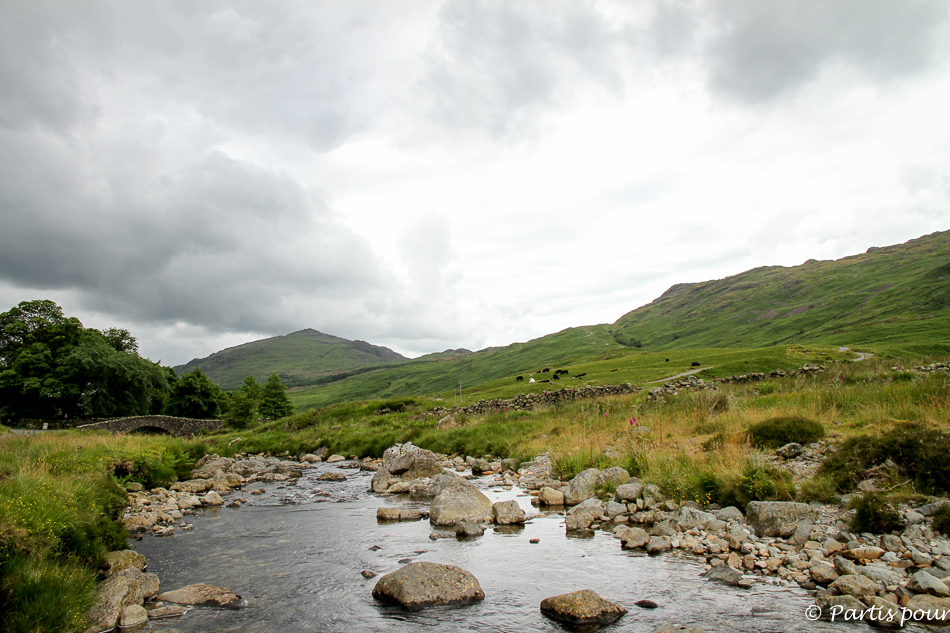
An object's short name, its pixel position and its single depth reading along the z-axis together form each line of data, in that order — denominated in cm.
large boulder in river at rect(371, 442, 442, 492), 2466
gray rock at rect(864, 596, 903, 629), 695
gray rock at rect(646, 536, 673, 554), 1088
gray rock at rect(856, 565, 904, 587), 769
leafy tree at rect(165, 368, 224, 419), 10575
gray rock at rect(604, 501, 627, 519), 1360
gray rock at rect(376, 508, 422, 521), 1620
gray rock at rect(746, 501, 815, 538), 1030
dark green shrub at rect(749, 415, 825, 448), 1443
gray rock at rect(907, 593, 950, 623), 679
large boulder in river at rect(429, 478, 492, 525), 1499
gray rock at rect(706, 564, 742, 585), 895
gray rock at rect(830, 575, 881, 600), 754
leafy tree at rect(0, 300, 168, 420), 7875
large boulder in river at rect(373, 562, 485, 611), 901
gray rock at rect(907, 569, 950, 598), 718
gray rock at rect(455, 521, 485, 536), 1342
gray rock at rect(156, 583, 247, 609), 949
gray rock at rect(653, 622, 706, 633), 688
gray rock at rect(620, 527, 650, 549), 1131
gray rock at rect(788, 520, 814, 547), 979
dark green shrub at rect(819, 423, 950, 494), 994
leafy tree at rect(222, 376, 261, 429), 8750
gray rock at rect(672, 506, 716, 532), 1148
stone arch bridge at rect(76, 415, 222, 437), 6915
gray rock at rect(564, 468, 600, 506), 1593
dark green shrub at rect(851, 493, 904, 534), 923
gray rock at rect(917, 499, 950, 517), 907
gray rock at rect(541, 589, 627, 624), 786
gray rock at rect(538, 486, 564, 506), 1625
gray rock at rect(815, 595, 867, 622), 731
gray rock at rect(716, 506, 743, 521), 1141
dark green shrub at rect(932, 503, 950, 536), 863
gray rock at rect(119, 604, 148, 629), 847
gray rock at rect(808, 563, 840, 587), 837
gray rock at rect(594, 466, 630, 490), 1561
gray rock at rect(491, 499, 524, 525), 1438
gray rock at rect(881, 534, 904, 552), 860
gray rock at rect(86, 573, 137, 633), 831
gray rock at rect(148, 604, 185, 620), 888
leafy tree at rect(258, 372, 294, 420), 10019
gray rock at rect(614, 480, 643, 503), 1415
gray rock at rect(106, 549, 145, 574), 1085
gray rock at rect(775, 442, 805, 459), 1377
